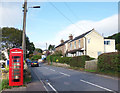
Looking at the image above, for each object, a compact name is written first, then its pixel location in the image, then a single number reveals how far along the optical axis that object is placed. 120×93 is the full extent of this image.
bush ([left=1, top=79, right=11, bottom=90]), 6.46
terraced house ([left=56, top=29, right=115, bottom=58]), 25.93
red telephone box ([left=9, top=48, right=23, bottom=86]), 7.05
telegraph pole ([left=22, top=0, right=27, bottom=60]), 9.86
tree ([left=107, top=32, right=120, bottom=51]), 37.37
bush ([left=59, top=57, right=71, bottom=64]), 25.21
